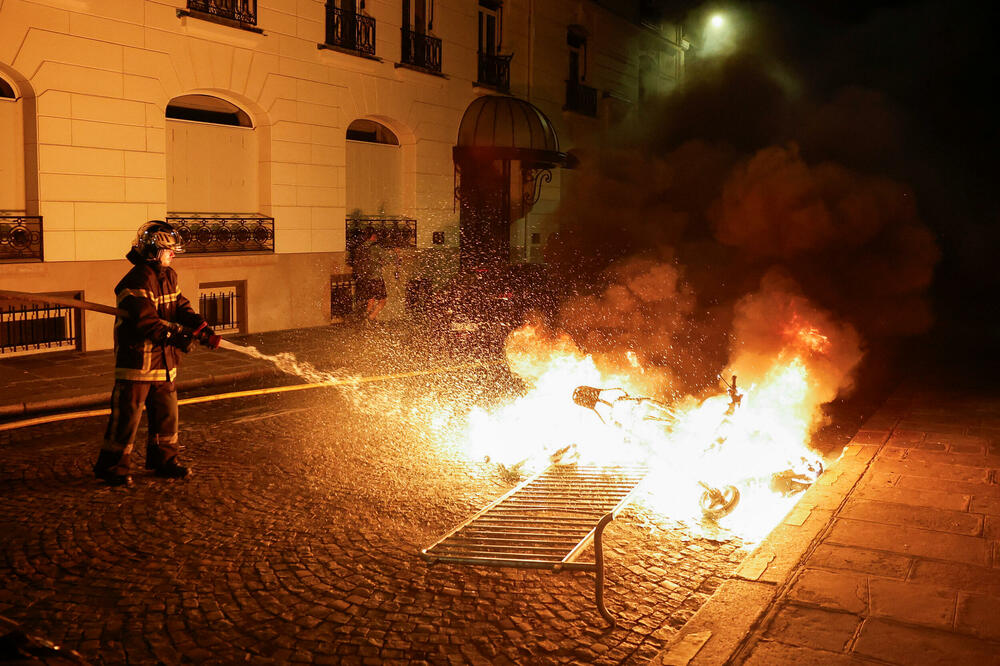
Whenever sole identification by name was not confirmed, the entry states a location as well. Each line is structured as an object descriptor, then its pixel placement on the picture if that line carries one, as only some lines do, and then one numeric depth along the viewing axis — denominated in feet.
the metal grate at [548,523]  14.66
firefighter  19.17
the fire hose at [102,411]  16.93
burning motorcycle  17.79
